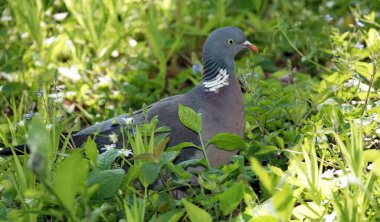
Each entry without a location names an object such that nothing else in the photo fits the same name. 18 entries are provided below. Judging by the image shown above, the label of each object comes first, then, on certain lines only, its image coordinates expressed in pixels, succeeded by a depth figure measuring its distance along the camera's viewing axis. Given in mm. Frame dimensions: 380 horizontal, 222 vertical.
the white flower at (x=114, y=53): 9702
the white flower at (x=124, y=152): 5609
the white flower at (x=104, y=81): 9016
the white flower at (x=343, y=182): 5053
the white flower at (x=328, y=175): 5392
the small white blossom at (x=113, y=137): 6132
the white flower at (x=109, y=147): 5828
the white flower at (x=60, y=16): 9961
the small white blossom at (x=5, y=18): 9812
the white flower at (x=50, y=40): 9926
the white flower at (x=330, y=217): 4969
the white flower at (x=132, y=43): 9773
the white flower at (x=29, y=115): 6130
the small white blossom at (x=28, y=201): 5125
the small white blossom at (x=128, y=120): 5797
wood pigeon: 6387
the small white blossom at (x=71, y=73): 9239
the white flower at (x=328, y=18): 7719
